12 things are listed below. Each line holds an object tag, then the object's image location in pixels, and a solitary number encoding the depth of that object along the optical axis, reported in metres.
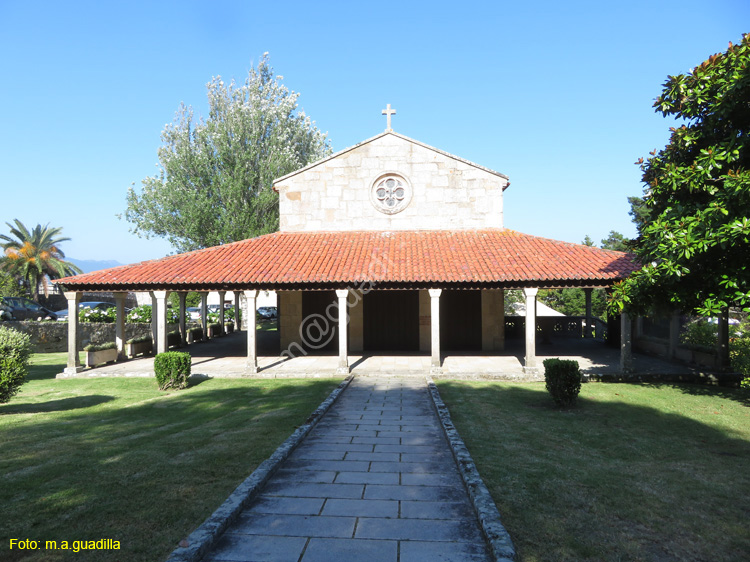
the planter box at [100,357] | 16.52
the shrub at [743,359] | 11.35
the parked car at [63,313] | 32.89
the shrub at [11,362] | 10.77
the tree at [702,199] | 9.16
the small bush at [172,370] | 13.06
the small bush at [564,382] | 10.53
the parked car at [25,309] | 29.02
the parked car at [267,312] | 40.97
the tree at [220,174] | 28.81
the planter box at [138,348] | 18.61
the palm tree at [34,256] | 38.78
